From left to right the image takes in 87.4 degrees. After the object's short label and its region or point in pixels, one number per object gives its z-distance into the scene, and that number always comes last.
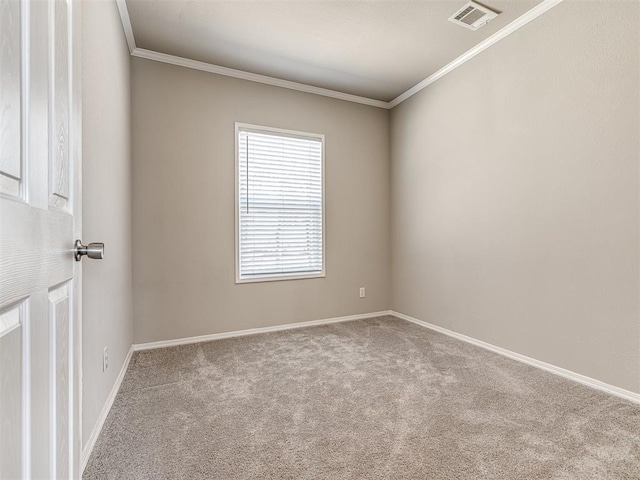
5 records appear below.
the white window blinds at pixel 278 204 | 3.47
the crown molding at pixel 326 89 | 2.53
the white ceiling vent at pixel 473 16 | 2.48
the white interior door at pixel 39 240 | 0.55
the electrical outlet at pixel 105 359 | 1.85
